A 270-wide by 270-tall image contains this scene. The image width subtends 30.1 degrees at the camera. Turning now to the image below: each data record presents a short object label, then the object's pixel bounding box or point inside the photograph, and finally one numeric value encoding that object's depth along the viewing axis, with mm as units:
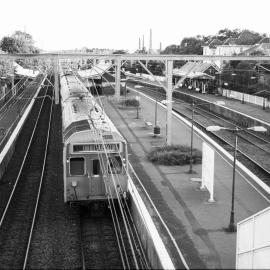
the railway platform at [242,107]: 42300
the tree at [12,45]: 85812
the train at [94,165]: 16141
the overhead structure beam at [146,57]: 27453
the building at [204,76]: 64000
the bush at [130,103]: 46344
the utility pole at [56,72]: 43088
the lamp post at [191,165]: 21689
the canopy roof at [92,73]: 57469
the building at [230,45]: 87812
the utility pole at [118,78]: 37112
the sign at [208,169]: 17344
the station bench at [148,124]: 33881
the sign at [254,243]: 9953
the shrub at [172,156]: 23194
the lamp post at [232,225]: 14523
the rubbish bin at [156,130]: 30758
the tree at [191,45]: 102012
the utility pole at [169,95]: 26438
